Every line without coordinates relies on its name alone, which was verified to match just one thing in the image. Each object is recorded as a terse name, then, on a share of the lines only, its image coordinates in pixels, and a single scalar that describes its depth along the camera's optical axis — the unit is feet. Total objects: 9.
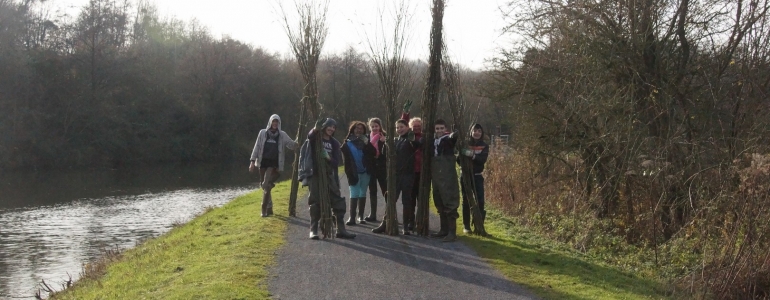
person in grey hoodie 42.42
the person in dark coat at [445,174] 34.76
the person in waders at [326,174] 34.73
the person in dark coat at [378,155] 40.19
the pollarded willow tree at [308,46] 40.57
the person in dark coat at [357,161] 37.76
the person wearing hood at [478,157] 37.27
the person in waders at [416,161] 36.68
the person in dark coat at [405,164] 36.27
